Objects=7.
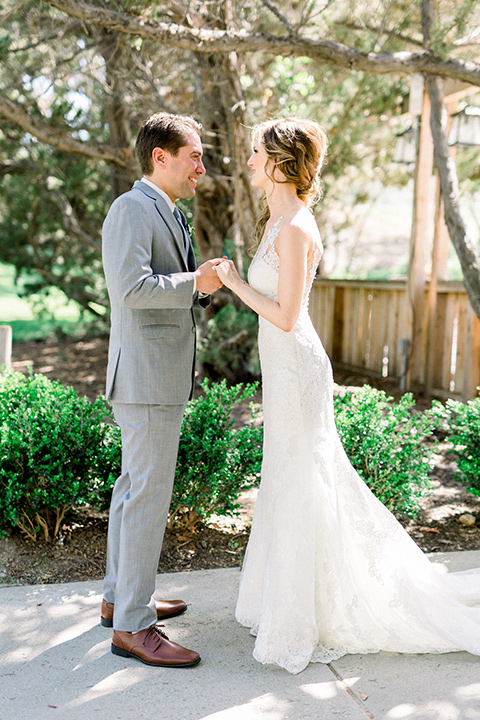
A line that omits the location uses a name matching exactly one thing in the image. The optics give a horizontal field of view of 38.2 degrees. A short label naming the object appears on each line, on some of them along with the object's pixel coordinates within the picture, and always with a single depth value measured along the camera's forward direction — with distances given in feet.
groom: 8.88
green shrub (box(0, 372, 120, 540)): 11.98
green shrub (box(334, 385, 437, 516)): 13.04
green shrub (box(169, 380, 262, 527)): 12.72
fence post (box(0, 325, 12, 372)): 16.03
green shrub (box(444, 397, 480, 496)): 13.94
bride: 8.95
